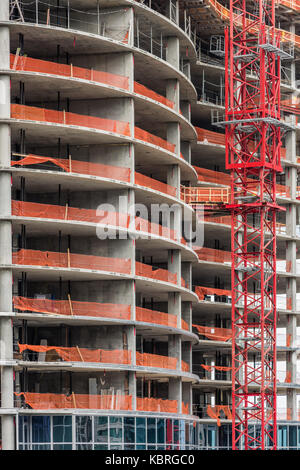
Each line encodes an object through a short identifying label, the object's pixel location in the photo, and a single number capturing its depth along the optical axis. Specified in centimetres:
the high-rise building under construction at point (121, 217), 8606
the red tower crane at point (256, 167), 10131
